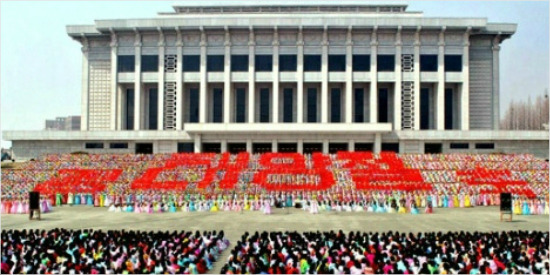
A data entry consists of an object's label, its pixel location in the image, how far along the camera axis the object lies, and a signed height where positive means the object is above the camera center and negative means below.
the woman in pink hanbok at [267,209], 36.34 -3.72
